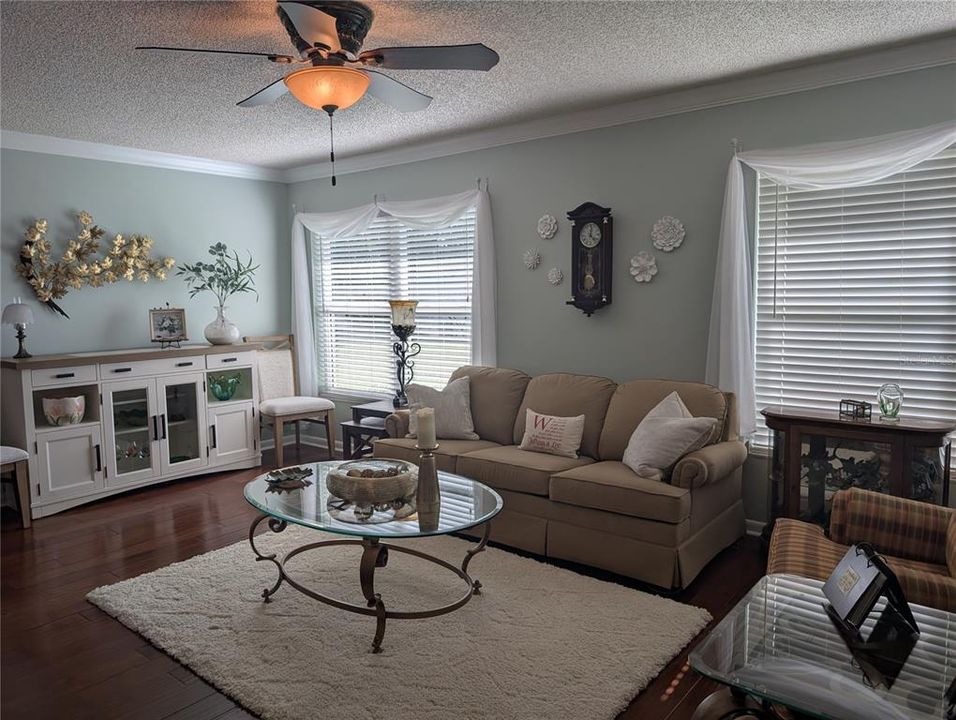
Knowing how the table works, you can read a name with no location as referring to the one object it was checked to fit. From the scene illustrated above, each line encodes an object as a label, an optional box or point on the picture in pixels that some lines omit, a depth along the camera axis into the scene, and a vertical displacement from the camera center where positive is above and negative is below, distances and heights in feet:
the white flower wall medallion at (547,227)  15.37 +1.73
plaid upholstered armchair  8.06 -3.10
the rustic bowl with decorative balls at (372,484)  9.68 -2.57
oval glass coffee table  9.00 -2.95
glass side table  5.36 -3.21
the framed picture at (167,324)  17.79 -0.37
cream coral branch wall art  15.76 +1.23
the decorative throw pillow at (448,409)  14.75 -2.29
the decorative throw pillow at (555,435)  13.26 -2.64
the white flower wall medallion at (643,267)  13.93 +0.70
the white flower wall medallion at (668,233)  13.53 +1.34
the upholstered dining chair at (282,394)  18.69 -2.58
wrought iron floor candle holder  16.76 -1.46
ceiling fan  8.36 +3.23
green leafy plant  18.98 +1.01
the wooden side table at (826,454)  10.30 -2.56
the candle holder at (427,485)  9.55 -2.57
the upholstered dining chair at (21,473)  13.85 -3.33
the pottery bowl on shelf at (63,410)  15.01 -2.18
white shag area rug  7.94 -4.59
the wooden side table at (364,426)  16.80 -3.01
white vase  18.56 -0.62
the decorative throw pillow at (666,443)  11.27 -2.42
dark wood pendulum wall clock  14.43 +0.97
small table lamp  14.73 -0.05
